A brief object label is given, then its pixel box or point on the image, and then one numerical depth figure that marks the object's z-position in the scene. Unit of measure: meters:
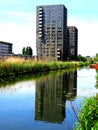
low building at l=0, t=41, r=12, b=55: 78.73
